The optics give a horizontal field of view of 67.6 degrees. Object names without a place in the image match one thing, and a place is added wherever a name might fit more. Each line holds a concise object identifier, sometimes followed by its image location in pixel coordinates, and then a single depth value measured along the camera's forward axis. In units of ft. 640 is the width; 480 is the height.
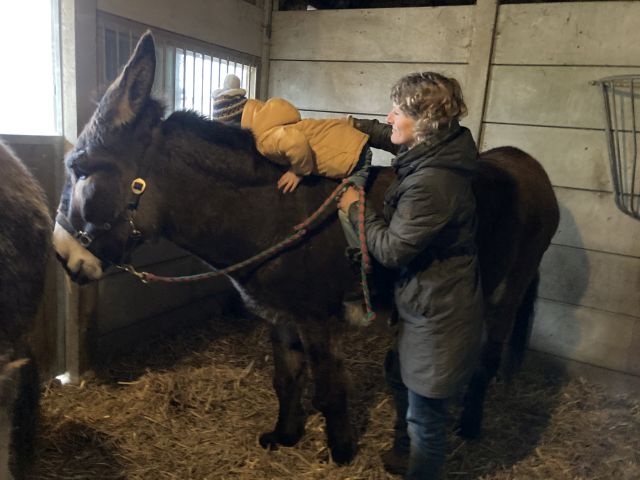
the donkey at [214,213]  5.42
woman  4.80
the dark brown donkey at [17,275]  3.52
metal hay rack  8.38
